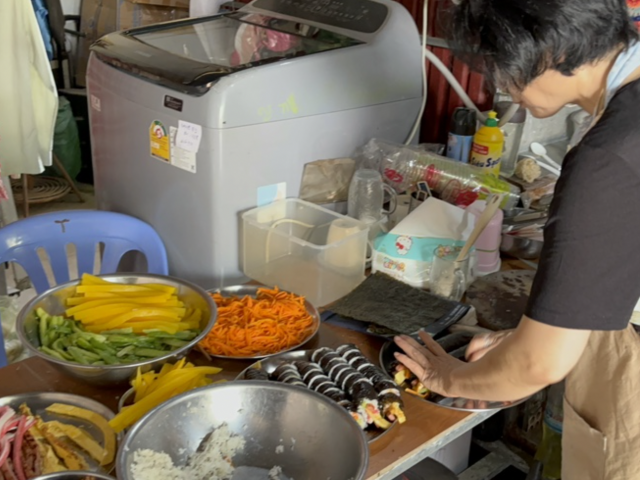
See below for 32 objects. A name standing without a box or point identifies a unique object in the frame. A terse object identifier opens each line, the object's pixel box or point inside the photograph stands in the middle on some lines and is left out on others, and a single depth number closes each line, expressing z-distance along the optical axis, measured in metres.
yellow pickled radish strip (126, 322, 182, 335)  1.22
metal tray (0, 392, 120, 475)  1.06
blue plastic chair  1.61
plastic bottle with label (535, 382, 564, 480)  1.57
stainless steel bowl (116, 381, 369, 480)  0.99
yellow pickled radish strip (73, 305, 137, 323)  1.23
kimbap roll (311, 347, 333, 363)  1.20
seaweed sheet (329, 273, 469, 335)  1.30
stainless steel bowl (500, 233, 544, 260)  1.60
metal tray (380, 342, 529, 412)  1.13
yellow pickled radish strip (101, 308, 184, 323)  1.23
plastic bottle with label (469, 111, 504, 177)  1.75
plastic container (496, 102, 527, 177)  1.90
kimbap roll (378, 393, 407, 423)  1.09
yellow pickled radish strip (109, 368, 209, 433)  1.03
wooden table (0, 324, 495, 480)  1.03
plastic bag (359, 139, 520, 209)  1.64
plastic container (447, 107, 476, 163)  1.80
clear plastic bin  1.43
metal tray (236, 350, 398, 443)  1.16
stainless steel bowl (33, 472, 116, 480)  0.90
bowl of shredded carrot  1.24
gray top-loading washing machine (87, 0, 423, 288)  1.45
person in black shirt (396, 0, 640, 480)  0.78
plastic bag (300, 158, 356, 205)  1.62
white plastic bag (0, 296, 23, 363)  1.82
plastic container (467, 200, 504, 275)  1.50
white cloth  2.50
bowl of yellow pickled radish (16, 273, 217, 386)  1.12
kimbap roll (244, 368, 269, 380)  1.12
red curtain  1.91
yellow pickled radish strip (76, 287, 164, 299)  1.27
